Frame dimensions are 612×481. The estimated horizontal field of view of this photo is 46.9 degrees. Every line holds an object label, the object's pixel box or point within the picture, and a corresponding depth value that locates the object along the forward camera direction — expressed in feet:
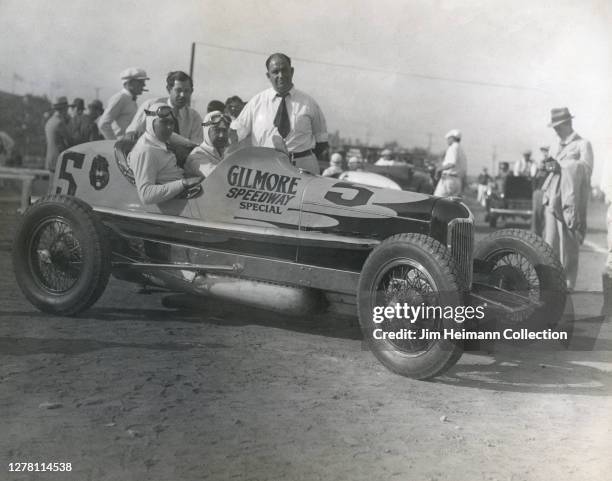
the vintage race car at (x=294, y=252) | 14.53
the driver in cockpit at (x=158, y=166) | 17.89
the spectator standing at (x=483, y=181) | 82.05
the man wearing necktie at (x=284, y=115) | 20.07
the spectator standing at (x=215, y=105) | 28.04
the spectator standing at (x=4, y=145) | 50.59
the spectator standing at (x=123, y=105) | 25.41
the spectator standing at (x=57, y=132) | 33.14
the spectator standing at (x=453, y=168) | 37.06
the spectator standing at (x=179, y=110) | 21.57
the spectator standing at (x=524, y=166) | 64.44
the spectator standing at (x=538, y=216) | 38.82
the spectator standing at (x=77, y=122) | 34.61
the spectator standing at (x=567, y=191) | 24.63
